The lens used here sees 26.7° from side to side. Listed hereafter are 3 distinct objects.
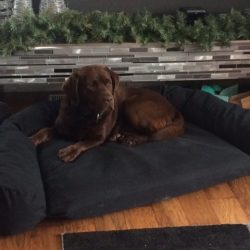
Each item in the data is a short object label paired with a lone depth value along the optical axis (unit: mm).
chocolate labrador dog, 2453
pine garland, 2846
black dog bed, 2098
